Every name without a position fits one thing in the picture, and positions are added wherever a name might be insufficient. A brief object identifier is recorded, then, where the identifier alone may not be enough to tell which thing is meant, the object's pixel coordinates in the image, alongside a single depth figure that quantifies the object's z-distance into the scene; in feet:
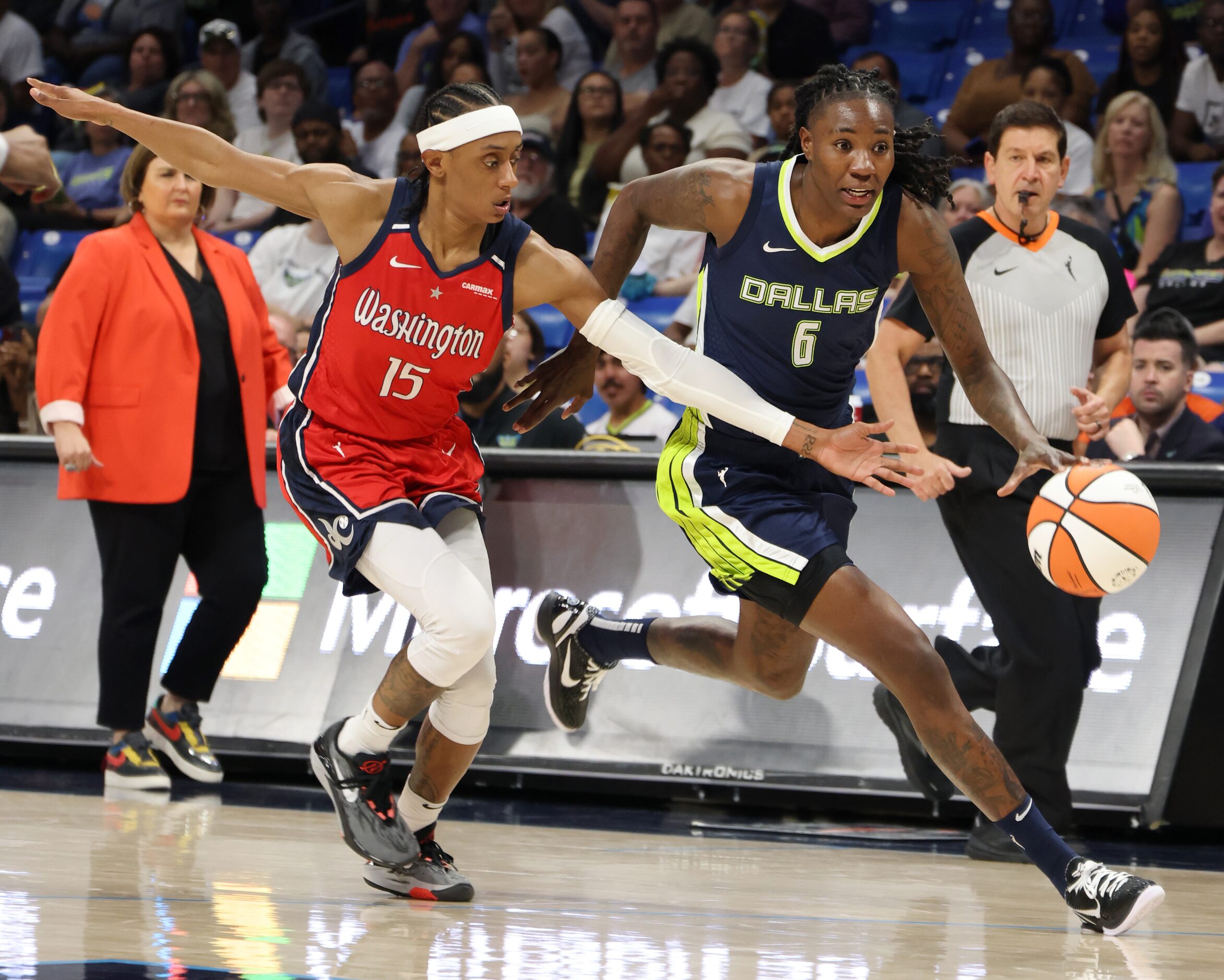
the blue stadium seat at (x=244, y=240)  73.41
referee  32.86
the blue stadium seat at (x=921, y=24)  75.51
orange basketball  26.50
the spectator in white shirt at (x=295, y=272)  64.39
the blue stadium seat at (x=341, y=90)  85.71
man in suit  44.27
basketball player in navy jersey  25.35
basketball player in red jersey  25.89
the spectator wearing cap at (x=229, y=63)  82.43
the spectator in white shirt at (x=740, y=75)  68.49
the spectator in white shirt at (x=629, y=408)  51.42
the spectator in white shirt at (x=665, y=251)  64.13
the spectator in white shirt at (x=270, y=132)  75.97
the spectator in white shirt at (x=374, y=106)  75.66
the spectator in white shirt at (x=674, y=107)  66.85
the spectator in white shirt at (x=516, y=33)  76.43
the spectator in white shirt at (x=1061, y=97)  60.54
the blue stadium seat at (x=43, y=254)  76.94
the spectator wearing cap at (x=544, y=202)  63.00
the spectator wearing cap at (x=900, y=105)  59.88
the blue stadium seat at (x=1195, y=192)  61.46
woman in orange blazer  39.34
